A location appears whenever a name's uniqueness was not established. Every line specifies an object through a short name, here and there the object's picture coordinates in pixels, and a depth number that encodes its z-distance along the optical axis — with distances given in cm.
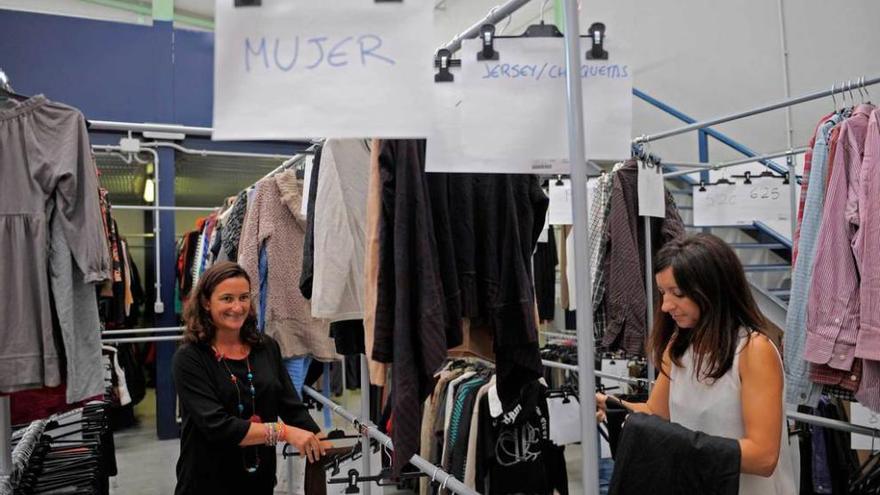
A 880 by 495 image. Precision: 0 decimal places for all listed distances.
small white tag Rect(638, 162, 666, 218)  303
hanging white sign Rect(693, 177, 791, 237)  388
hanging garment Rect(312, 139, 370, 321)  190
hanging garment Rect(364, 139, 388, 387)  146
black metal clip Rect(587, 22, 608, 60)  126
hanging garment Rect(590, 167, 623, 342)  322
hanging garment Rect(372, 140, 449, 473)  137
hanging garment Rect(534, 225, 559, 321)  435
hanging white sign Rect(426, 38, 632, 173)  120
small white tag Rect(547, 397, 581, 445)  224
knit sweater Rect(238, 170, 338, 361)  307
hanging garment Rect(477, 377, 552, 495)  276
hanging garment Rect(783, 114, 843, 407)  207
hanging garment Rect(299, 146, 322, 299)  213
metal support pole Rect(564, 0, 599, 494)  108
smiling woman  218
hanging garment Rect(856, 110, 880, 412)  183
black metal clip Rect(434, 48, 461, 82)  130
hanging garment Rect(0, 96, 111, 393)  195
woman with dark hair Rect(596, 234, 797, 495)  148
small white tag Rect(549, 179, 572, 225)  390
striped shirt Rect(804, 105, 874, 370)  192
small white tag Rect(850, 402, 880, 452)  256
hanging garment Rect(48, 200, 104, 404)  201
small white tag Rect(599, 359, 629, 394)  429
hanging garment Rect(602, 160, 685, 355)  306
